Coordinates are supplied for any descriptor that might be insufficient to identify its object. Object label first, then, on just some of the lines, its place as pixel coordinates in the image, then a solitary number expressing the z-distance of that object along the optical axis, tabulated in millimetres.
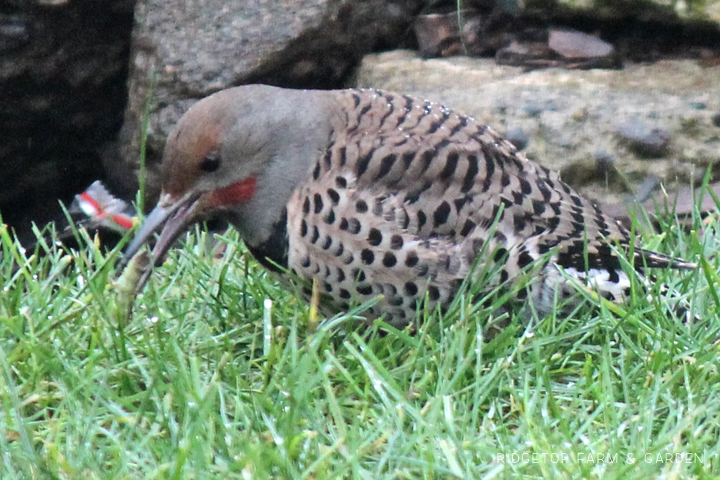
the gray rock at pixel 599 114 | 9742
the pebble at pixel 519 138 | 9820
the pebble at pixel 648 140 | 9734
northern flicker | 6617
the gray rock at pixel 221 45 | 10453
